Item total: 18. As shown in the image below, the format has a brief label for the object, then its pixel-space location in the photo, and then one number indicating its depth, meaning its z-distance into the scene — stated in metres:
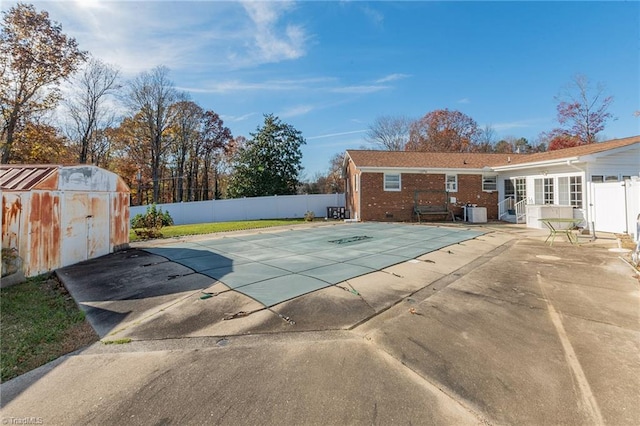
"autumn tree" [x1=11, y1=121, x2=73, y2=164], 18.69
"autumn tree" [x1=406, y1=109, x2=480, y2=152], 33.75
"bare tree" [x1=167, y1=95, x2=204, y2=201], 31.20
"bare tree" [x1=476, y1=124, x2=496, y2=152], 35.19
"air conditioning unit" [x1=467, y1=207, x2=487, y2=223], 16.47
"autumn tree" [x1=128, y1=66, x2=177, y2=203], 28.76
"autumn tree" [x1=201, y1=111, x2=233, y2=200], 35.25
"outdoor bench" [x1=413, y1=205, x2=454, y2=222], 17.19
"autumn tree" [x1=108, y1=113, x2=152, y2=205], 29.35
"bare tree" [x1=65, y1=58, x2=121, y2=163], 25.22
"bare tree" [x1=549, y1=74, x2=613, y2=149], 25.84
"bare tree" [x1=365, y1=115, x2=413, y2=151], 35.09
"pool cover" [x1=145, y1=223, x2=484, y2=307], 5.27
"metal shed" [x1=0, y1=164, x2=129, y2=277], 5.70
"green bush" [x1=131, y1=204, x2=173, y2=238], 12.10
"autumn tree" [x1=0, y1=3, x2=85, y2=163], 17.52
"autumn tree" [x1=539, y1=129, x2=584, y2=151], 27.22
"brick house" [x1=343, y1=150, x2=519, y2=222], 17.53
